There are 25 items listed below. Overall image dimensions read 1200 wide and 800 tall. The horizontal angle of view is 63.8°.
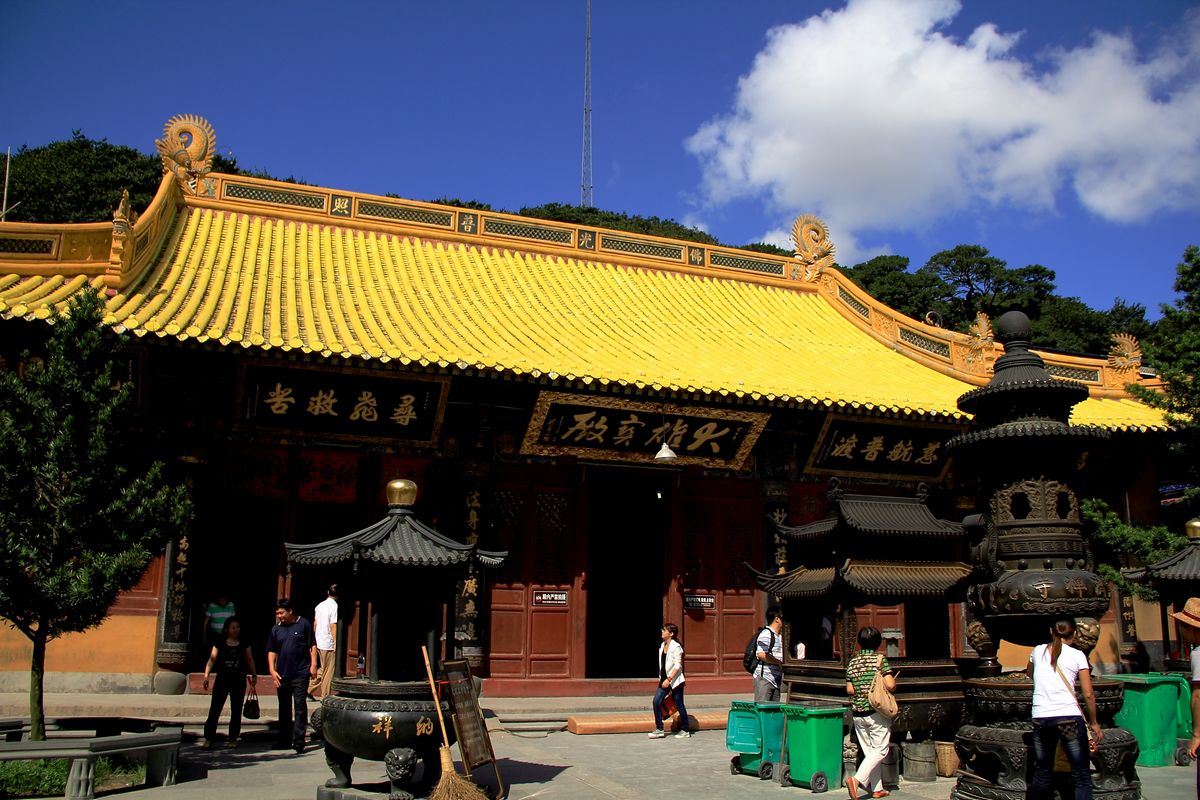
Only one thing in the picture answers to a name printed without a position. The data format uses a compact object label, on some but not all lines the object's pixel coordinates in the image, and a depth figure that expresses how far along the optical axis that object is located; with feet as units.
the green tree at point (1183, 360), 43.62
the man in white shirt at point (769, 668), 35.19
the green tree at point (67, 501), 24.04
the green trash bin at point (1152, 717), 29.19
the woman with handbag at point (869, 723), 24.22
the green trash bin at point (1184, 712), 32.40
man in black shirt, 29.63
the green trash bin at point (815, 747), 25.35
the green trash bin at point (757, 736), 26.53
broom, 20.63
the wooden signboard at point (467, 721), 22.15
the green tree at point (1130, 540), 43.80
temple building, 37.14
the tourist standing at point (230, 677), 29.40
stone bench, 21.56
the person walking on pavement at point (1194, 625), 22.60
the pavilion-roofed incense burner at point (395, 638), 22.24
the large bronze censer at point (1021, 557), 21.99
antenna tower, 106.68
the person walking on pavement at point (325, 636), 33.96
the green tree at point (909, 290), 135.23
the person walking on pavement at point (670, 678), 34.14
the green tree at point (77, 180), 105.29
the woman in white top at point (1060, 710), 19.27
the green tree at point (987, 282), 136.46
